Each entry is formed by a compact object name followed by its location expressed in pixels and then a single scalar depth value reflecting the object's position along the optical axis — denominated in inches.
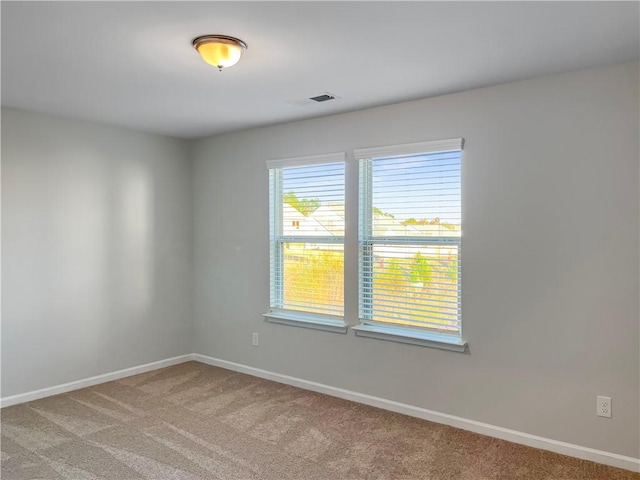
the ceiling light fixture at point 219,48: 97.3
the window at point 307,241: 163.0
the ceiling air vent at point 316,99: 138.9
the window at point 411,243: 138.5
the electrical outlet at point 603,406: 114.2
